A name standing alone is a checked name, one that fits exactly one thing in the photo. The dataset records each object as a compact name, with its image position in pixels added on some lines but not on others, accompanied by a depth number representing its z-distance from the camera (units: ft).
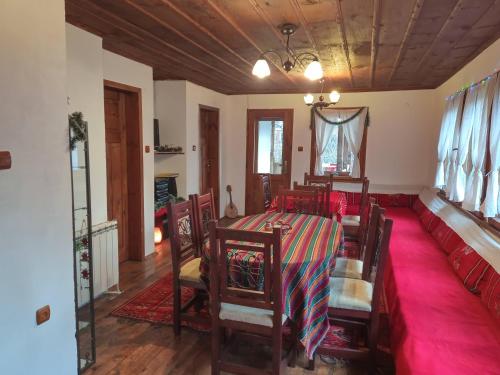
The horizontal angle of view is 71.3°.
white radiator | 9.83
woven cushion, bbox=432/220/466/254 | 10.06
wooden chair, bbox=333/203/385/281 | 7.39
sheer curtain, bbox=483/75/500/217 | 8.46
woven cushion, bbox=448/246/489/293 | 7.88
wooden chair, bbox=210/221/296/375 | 5.85
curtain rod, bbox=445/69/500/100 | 9.34
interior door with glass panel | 20.27
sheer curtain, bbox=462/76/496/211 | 9.27
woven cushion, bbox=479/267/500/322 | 6.76
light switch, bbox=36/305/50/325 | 5.60
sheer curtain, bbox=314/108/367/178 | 18.97
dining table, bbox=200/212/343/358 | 6.45
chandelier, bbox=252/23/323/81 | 8.29
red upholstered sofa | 5.51
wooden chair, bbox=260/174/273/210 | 13.87
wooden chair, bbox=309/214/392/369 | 6.59
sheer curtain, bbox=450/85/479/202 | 10.80
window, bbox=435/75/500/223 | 8.62
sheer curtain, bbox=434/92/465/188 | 12.41
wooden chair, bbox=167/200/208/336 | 8.06
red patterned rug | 8.99
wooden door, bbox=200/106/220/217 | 19.65
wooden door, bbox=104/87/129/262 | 12.34
